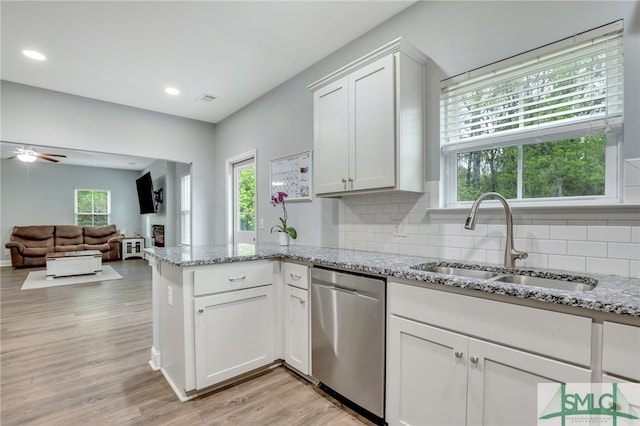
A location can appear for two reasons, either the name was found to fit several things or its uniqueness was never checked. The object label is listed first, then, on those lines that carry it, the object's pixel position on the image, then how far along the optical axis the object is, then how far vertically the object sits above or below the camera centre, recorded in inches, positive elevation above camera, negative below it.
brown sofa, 277.4 -31.9
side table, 335.9 -42.0
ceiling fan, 206.7 +37.1
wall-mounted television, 294.7 +14.6
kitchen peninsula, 40.4 -18.4
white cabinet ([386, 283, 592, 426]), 45.4 -26.6
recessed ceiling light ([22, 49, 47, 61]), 111.0 +56.7
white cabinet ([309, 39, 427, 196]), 78.2 +23.5
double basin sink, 55.4 -14.1
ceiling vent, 152.4 +55.7
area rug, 210.3 -51.6
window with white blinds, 59.5 +19.4
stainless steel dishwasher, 66.1 -29.7
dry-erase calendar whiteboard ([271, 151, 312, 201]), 124.2 +14.0
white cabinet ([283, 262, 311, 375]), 84.7 -30.8
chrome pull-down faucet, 64.9 -3.5
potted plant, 115.3 -8.7
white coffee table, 232.2 -42.6
